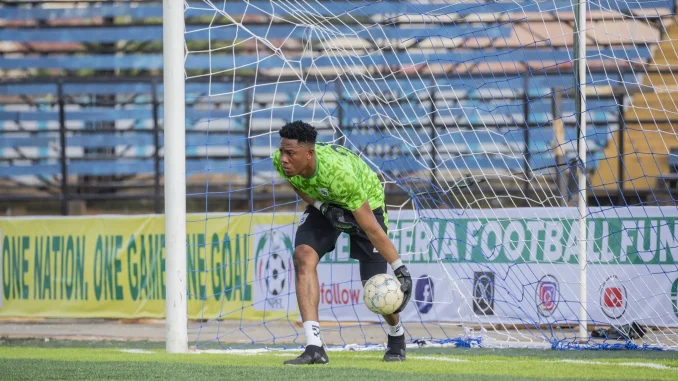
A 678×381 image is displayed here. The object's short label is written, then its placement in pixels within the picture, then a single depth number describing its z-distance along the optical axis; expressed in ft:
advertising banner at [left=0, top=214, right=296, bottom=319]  80.28
